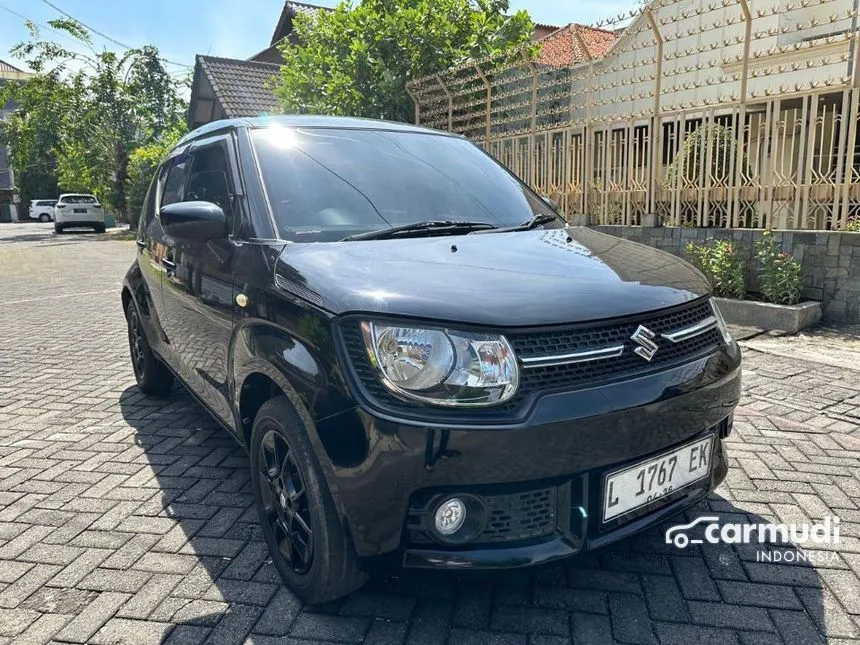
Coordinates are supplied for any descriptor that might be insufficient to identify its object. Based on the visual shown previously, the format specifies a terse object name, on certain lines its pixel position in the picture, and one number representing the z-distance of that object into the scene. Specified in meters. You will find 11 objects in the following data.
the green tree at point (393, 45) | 11.25
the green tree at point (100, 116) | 26.41
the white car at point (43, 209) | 48.50
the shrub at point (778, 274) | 6.11
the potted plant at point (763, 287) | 6.03
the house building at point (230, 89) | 19.08
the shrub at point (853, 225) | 6.02
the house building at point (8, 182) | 53.55
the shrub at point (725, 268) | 6.50
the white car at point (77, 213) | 29.03
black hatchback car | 1.89
